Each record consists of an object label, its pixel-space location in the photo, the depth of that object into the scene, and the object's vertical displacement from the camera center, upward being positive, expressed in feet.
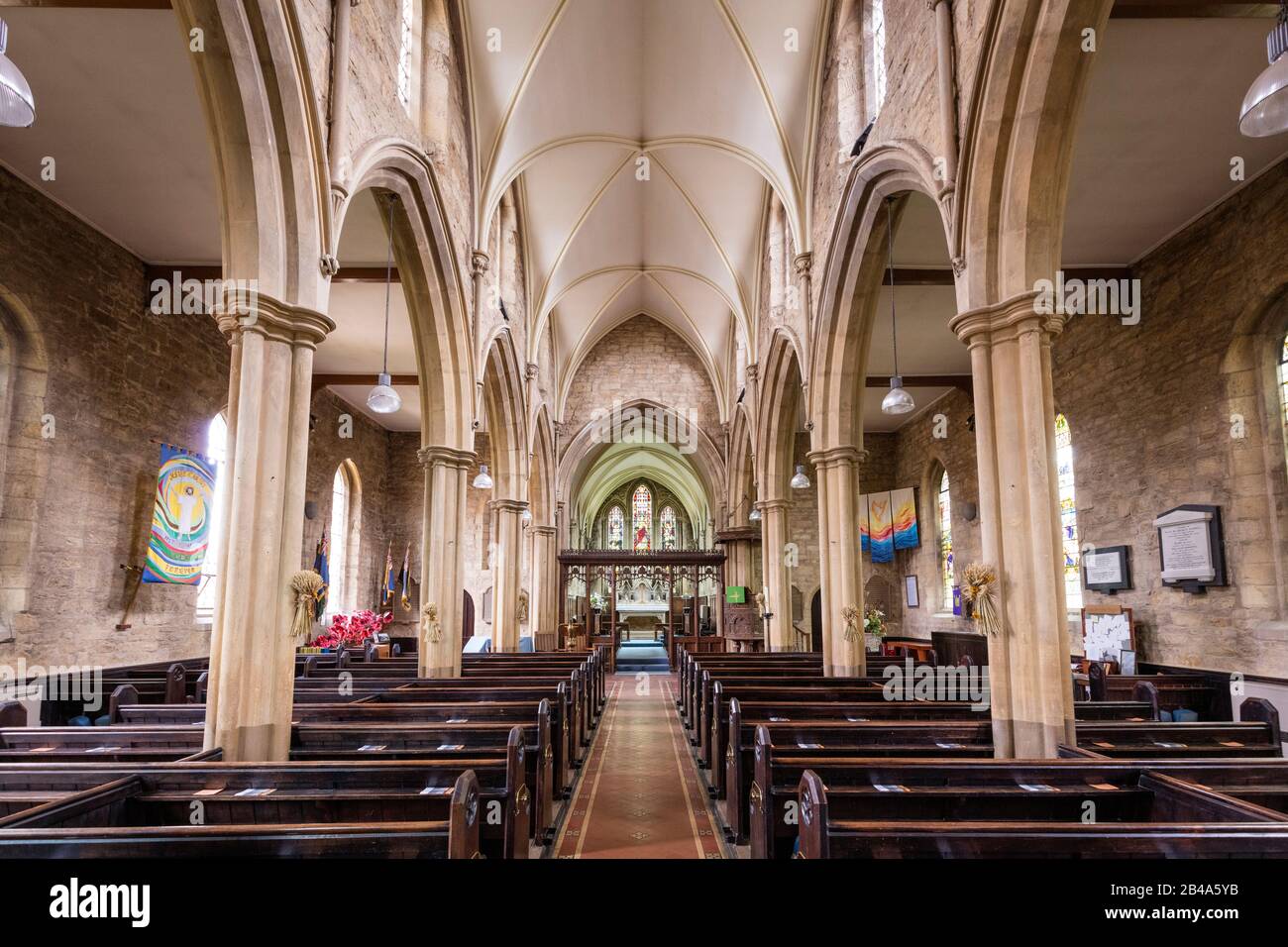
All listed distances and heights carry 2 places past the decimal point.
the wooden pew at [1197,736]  16.98 -3.27
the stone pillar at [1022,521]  17.46 +1.78
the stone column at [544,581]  64.28 +1.23
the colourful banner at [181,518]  33.50 +3.56
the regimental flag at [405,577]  66.44 +1.66
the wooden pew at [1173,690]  28.35 -3.47
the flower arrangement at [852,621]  32.48 -1.06
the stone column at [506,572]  49.77 +1.61
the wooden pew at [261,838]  8.83 -2.87
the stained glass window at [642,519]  122.21 +12.31
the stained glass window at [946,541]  57.41 +4.15
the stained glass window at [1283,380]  26.89 +7.53
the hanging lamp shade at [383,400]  25.03 +6.54
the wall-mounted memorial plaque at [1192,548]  28.12 +1.82
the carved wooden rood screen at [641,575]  64.59 +1.98
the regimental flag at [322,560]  53.57 +2.56
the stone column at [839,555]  32.40 +1.78
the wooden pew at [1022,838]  9.11 -2.92
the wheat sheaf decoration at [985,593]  18.28 +0.06
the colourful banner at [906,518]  62.23 +6.36
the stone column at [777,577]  48.06 +1.22
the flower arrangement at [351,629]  39.09 -1.68
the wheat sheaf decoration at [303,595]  18.11 +0.02
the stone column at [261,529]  16.90 +1.55
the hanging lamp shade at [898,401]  26.30 +6.68
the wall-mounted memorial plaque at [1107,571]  33.53 +1.16
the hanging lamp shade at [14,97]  11.05 +7.33
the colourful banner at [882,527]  65.31 +5.90
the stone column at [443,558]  32.73 +1.64
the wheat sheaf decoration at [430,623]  32.32 -1.14
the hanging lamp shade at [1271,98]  11.84 +7.79
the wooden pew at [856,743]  17.69 -3.50
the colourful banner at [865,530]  67.51 +5.83
